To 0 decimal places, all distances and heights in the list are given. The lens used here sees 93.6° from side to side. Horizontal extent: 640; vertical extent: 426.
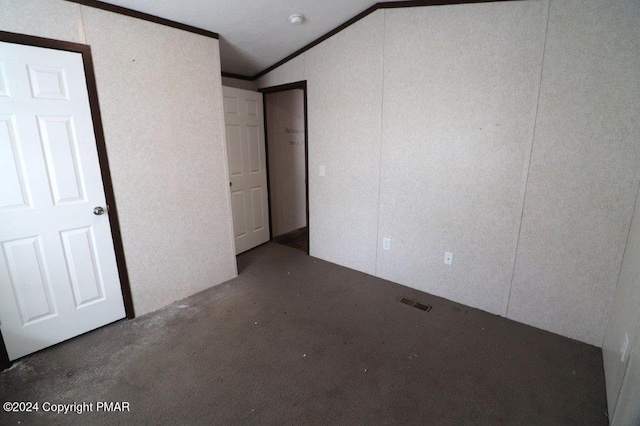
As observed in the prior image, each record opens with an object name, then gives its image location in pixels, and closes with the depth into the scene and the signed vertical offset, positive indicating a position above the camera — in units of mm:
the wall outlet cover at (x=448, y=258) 2671 -992
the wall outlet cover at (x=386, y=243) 3035 -976
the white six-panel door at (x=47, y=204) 1859 -367
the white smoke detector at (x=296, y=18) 2558 +1076
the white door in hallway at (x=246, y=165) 3518 -223
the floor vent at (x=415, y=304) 2619 -1387
